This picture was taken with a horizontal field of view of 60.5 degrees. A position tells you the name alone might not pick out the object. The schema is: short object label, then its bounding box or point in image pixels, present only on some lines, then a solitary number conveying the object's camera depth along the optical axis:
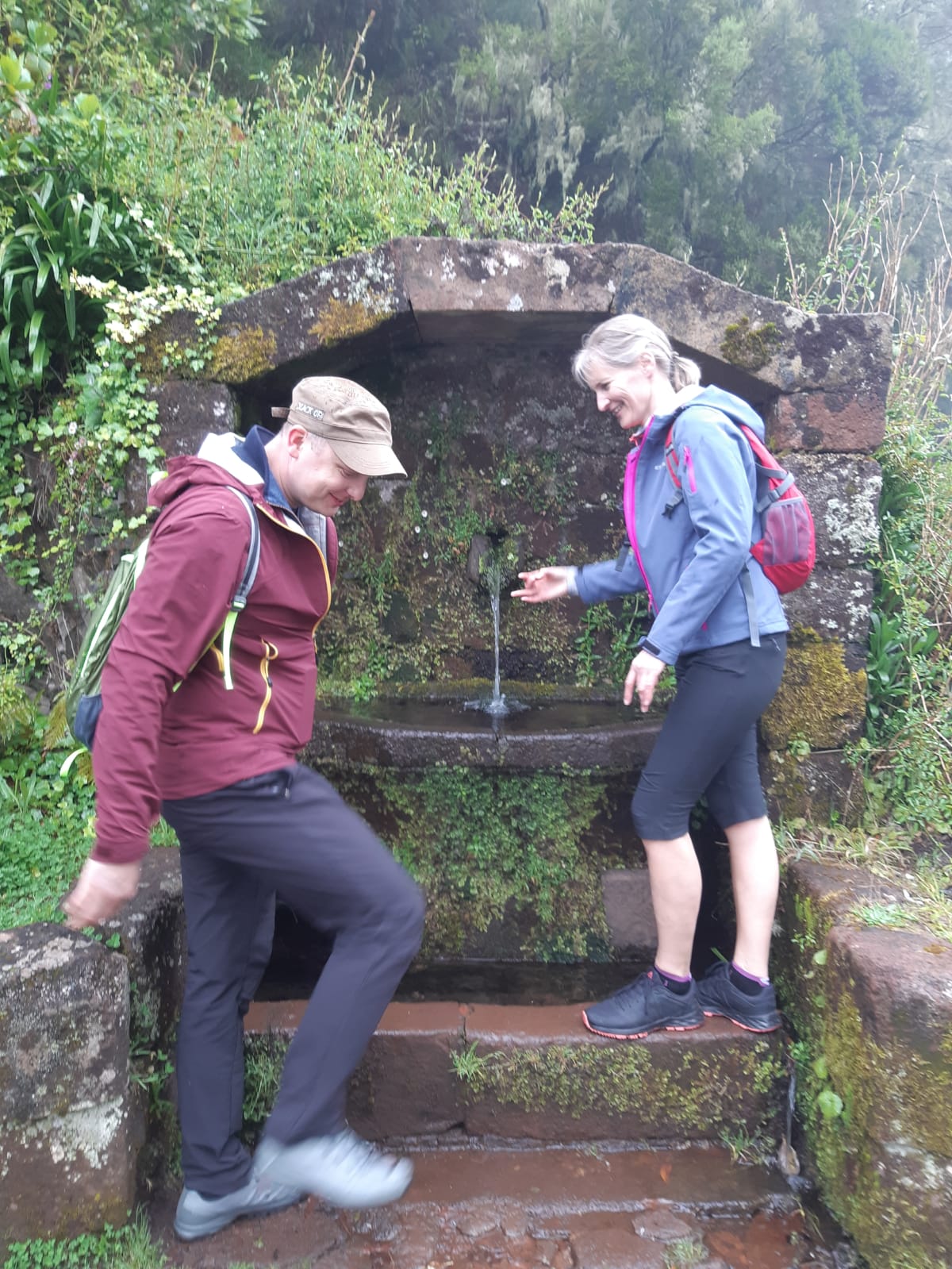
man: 1.58
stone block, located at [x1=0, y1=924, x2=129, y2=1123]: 1.86
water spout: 4.09
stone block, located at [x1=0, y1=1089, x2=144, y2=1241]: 1.88
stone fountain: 1.98
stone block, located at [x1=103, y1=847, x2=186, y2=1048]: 2.09
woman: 2.07
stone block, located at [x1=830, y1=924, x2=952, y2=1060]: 1.83
